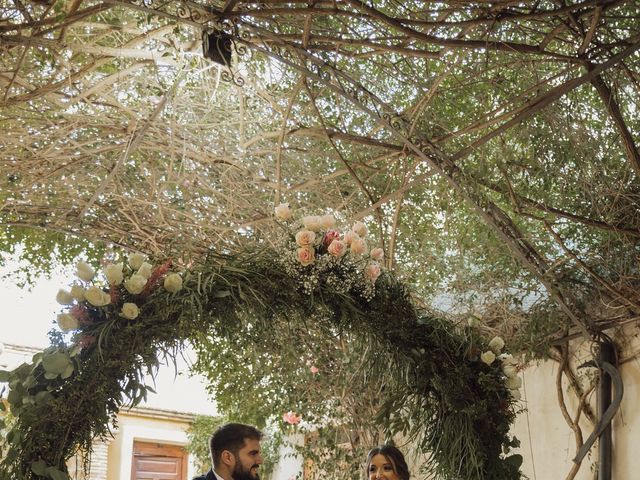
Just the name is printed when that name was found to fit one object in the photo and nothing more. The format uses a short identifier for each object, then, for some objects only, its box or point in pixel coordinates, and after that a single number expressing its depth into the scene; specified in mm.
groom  4371
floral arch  3334
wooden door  10531
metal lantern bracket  3916
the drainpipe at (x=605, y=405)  5434
